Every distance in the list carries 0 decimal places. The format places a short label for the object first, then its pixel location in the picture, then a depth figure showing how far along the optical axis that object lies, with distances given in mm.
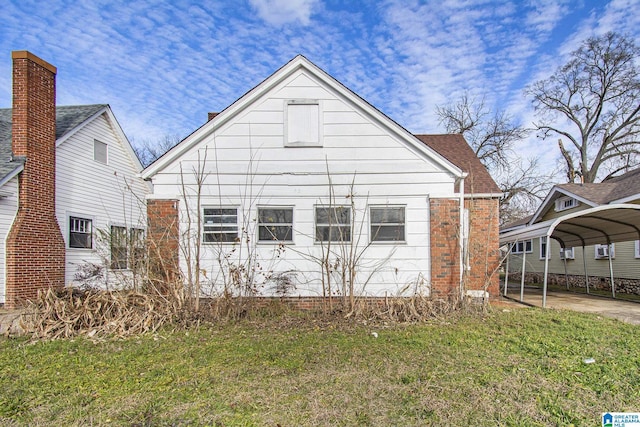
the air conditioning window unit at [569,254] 18938
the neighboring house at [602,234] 11531
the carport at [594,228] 9308
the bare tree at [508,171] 26703
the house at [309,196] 9062
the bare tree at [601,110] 26359
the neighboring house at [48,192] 10046
